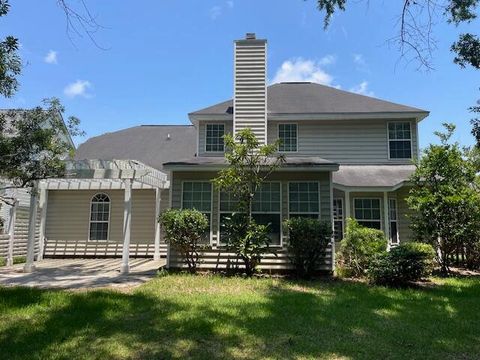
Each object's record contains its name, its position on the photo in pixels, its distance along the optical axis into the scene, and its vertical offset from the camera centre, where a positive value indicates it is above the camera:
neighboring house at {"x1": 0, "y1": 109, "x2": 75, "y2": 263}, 13.07 +0.00
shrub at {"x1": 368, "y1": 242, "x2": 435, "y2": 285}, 9.02 -0.64
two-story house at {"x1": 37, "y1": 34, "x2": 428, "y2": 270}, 11.16 +1.96
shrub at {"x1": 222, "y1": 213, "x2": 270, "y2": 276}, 10.02 -0.07
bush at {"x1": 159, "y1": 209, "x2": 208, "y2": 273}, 10.07 +0.21
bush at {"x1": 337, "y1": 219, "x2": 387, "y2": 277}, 10.25 -0.25
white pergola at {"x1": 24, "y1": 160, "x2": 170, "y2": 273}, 10.89 +1.68
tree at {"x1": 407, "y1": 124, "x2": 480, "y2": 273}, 10.55 +1.05
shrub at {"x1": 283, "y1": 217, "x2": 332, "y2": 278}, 9.97 -0.10
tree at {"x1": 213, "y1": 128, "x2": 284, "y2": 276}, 10.02 +1.27
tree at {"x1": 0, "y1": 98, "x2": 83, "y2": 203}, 8.47 +2.04
